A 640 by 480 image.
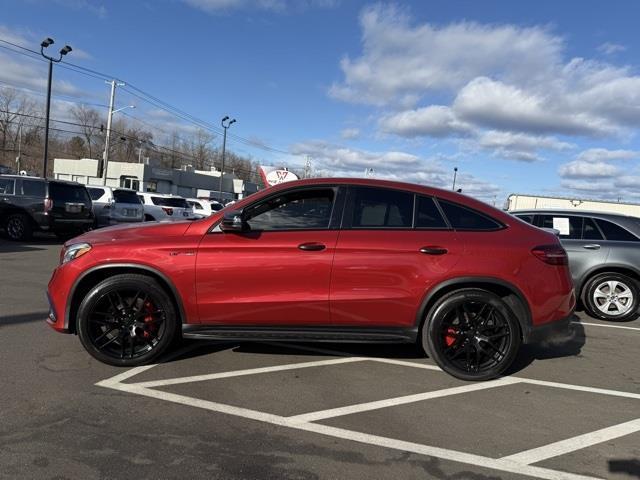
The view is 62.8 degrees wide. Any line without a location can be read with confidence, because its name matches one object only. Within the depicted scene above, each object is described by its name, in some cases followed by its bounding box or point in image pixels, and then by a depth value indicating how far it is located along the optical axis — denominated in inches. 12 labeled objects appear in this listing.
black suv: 551.2
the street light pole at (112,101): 1614.9
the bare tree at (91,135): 3659.0
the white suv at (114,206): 698.2
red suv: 177.8
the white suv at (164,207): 839.1
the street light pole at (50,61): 988.6
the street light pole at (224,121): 1892.2
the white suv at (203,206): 1032.7
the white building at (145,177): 2399.4
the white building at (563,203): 1549.0
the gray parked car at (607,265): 303.1
